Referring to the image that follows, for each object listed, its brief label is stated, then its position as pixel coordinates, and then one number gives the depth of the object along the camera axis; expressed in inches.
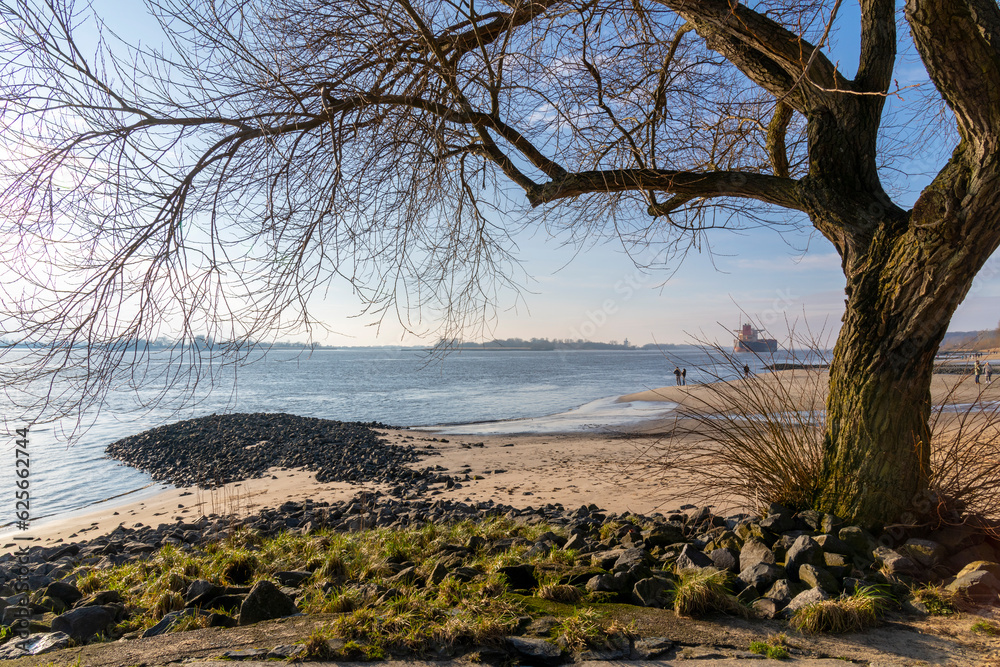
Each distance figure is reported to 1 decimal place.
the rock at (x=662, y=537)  183.3
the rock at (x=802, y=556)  150.2
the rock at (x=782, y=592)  136.3
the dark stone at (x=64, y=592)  169.9
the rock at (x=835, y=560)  152.4
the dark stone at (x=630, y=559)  153.4
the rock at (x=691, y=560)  153.1
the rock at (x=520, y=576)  149.1
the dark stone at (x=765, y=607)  132.8
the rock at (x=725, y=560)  157.0
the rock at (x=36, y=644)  128.0
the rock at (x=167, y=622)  134.7
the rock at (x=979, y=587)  137.6
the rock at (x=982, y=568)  143.9
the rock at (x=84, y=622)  137.6
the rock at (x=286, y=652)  114.9
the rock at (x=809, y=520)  174.6
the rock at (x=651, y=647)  114.4
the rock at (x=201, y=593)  150.0
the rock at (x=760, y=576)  144.3
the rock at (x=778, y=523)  172.2
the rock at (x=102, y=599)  157.1
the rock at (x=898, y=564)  149.3
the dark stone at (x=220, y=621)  135.9
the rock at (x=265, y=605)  136.0
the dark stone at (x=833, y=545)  157.1
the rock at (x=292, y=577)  164.1
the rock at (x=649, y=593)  139.3
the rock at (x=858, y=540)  159.0
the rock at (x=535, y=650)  112.2
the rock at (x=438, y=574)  149.2
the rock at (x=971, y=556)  155.0
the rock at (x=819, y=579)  141.3
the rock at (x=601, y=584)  143.8
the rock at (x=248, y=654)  116.0
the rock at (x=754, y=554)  155.9
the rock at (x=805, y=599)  131.0
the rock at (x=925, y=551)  154.9
